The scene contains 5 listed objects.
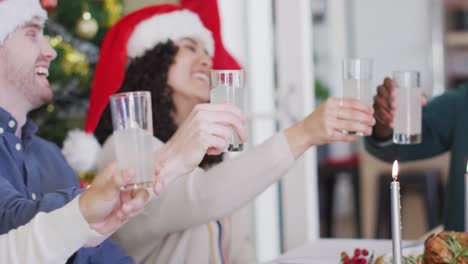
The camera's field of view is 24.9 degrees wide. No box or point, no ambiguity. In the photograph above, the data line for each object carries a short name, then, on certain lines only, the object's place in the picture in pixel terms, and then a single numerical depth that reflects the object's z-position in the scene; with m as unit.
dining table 2.01
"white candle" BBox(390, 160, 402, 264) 1.39
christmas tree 3.23
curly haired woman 2.02
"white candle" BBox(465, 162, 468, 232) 1.56
